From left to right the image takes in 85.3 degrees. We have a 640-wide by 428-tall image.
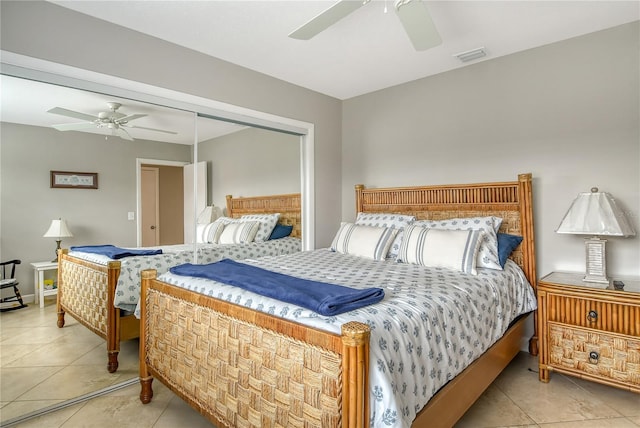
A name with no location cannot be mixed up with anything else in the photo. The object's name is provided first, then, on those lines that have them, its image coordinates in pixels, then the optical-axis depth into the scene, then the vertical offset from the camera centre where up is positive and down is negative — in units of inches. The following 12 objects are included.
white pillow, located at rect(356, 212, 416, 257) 116.0 -2.3
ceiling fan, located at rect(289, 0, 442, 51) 68.4 +41.1
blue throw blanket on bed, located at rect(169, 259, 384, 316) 54.3 -13.2
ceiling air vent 110.8 +52.3
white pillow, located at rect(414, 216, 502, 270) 98.3 -4.4
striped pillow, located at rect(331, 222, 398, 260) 114.8 -9.0
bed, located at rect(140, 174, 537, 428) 45.2 -25.3
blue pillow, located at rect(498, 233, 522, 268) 101.5 -9.4
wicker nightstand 81.3 -29.2
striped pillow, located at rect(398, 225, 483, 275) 94.5 -9.8
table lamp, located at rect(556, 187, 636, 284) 87.3 -2.9
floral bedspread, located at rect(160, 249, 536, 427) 48.6 -18.3
